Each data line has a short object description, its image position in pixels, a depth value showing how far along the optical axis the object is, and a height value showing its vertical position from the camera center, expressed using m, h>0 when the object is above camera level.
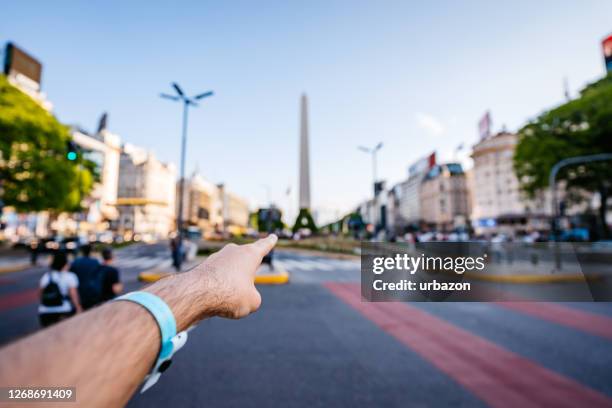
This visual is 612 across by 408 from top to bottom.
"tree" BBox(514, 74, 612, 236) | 22.64 +6.96
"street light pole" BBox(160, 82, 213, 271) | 14.79 +4.04
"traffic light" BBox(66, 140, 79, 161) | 9.57 +2.47
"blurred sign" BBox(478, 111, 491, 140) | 65.31 +22.49
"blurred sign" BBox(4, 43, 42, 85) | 45.59 +26.22
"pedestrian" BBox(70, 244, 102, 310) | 5.21 -0.86
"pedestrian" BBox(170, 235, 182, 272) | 14.63 -1.19
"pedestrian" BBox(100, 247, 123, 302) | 5.25 -0.89
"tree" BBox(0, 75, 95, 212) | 19.84 +4.97
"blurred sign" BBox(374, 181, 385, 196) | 26.21 +3.69
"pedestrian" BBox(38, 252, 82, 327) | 4.60 -0.97
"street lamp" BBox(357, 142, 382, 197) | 26.94 +6.76
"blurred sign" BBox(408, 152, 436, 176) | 91.94 +20.30
